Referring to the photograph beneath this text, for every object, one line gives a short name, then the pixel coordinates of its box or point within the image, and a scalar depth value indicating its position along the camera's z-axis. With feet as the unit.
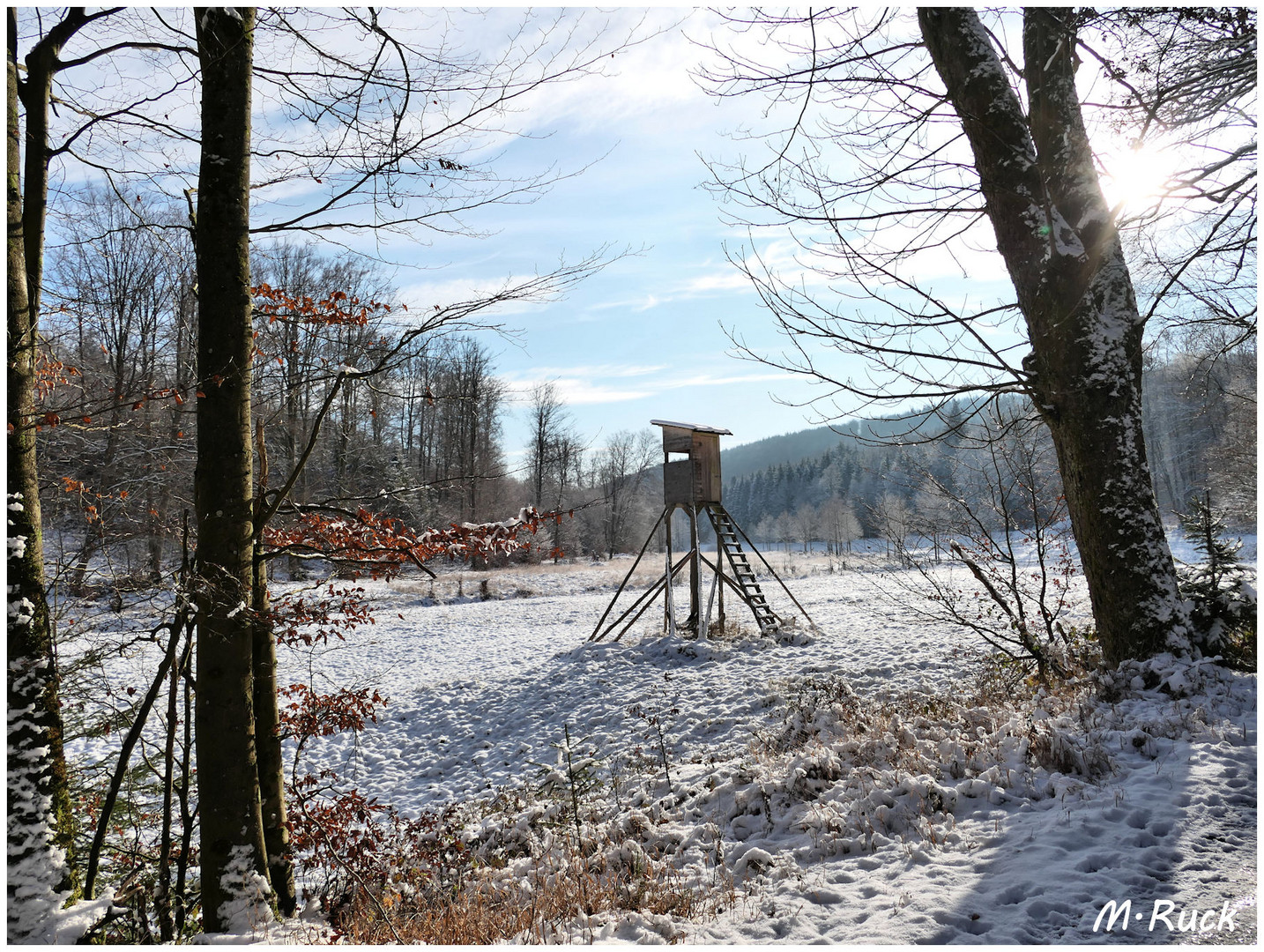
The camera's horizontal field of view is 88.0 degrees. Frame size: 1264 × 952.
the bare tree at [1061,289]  16.03
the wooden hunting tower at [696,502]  42.51
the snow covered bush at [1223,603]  15.97
